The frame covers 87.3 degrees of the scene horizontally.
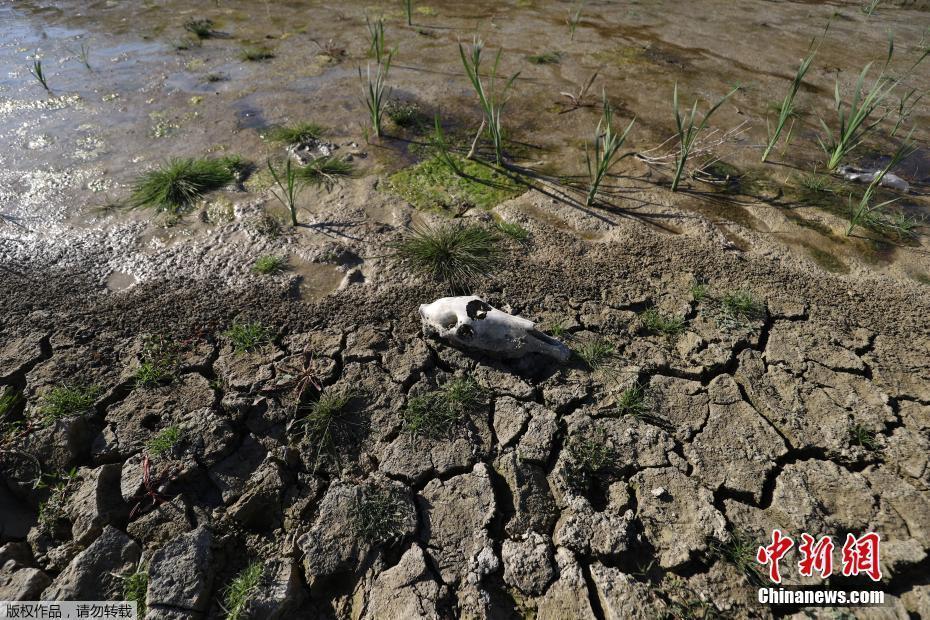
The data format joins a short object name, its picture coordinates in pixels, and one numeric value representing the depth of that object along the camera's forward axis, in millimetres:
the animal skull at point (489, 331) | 2504
